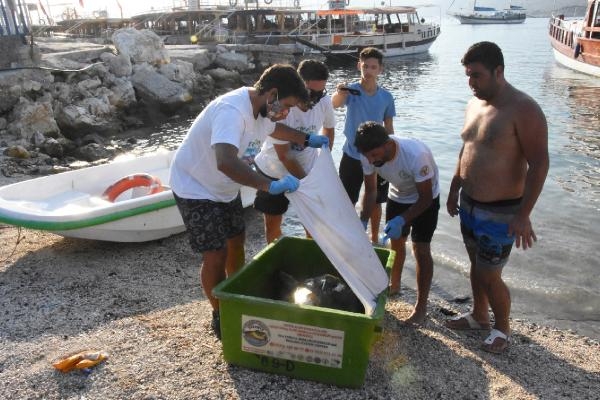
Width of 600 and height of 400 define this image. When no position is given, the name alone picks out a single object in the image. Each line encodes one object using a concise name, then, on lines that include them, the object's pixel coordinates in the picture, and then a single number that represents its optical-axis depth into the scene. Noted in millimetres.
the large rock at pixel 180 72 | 19391
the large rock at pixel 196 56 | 23627
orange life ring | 6090
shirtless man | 3066
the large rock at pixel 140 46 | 18734
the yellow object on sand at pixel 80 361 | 3225
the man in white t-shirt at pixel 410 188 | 3455
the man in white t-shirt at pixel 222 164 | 2932
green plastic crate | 2902
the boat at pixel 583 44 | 23031
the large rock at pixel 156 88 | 17109
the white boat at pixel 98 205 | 4988
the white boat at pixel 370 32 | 33344
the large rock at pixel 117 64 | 17234
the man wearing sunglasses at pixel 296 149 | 4379
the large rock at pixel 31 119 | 11547
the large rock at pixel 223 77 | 23562
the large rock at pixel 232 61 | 25812
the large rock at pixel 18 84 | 12266
